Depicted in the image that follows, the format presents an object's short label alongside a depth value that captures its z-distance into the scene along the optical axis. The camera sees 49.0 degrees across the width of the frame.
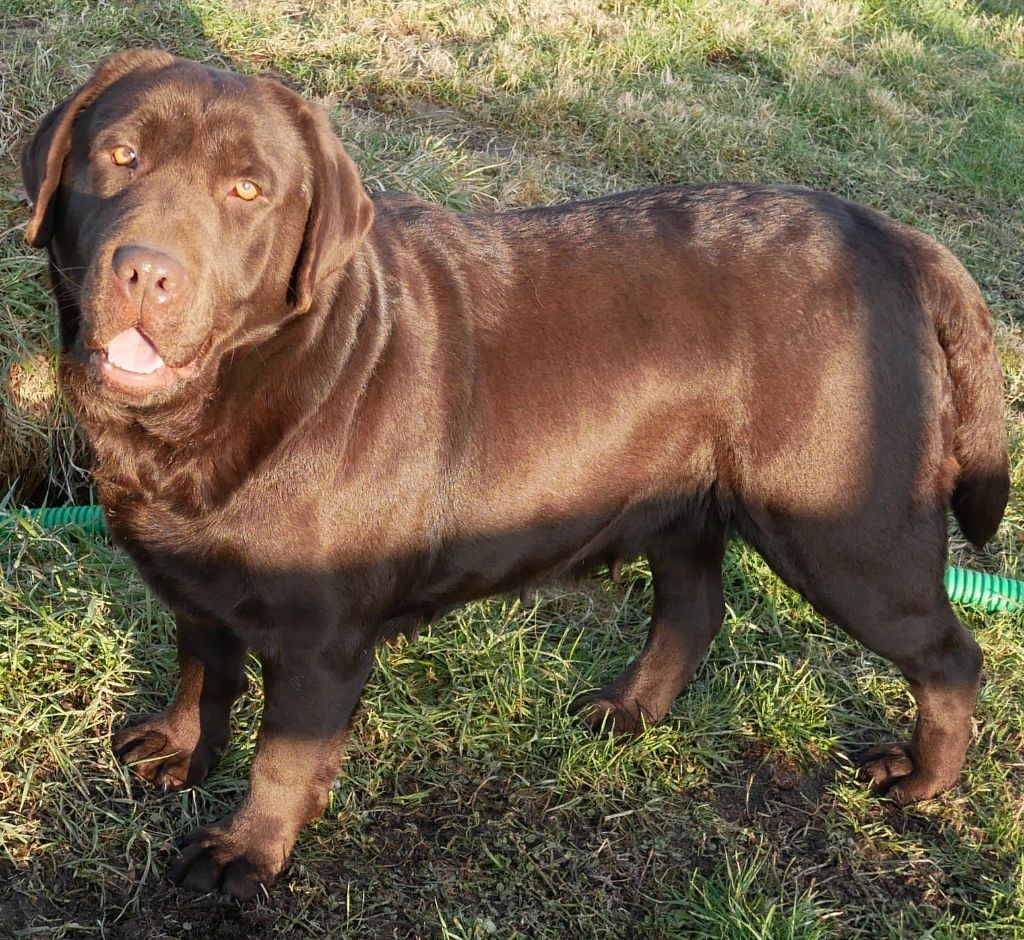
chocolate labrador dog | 2.38
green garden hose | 3.71
